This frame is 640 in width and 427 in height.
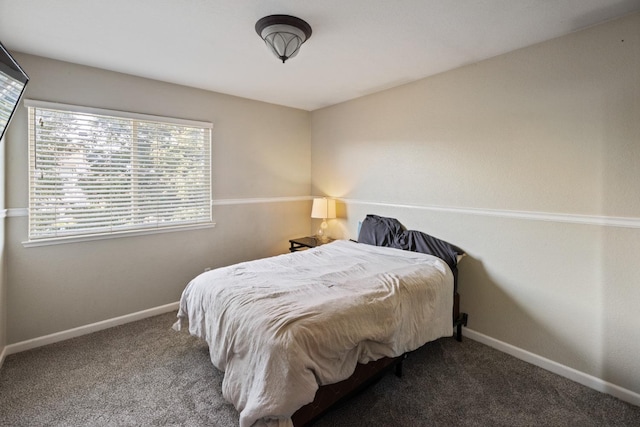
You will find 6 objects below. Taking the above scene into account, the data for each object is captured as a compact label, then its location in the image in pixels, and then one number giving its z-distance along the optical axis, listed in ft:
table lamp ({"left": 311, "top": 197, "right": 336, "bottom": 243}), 12.87
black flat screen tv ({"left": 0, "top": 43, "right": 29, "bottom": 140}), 4.91
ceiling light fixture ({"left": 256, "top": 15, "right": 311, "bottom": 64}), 6.40
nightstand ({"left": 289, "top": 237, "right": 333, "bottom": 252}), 12.58
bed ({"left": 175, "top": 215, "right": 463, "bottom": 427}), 4.82
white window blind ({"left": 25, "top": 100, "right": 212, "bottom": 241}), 8.36
